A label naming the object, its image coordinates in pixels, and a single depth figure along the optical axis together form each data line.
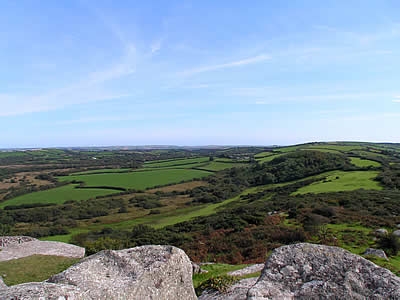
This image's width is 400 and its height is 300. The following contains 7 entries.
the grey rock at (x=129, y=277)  6.59
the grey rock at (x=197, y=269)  15.23
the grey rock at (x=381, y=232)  21.72
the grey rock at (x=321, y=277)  6.74
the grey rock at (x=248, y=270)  14.34
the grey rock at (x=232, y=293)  10.24
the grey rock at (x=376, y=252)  16.59
